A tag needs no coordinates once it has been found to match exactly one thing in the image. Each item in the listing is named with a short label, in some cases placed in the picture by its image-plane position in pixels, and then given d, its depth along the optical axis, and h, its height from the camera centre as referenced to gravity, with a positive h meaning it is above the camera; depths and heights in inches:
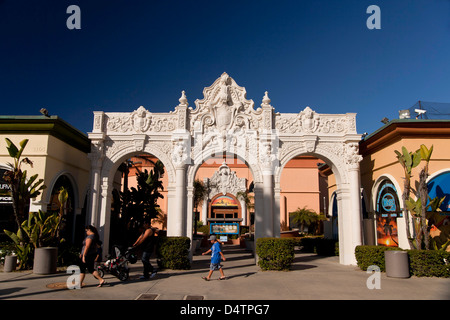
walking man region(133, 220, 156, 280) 393.7 -37.9
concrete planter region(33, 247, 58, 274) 414.9 -56.7
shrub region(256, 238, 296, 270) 470.0 -51.1
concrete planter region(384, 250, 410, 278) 414.9 -57.2
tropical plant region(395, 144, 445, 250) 460.8 +24.9
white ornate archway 554.9 +125.7
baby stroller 367.9 -53.1
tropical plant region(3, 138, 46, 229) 454.3 +39.9
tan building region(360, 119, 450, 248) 509.0 +75.5
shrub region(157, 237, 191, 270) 465.7 -51.5
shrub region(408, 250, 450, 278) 423.2 -56.8
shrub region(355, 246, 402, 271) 444.5 -52.3
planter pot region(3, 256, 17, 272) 433.4 -63.1
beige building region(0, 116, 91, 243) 519.8 +104.5
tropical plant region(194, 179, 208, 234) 1029.8 +80.6
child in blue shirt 393.7 -47.6
